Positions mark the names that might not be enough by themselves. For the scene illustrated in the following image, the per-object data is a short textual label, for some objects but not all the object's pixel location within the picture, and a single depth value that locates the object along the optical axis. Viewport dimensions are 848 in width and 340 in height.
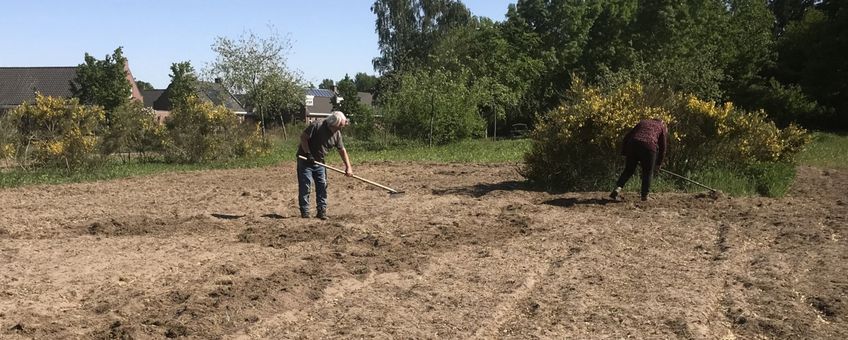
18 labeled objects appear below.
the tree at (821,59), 33.88
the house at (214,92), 29.74
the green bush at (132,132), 18.27
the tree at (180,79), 40.53
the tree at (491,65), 37.09
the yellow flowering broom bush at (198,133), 20.25
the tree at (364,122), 32.08
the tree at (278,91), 29.59
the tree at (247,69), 29.25
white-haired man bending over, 9.11
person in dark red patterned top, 10.11
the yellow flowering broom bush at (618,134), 11.41
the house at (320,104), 69.81
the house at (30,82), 46.19
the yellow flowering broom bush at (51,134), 16.17
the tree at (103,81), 34.88
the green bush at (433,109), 29.81
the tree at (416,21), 52.16
